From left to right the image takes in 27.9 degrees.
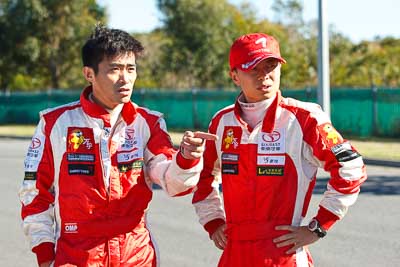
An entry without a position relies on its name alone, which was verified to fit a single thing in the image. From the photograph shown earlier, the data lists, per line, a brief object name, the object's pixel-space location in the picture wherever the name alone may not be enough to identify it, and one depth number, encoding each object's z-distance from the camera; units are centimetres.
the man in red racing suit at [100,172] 341
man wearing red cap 341
